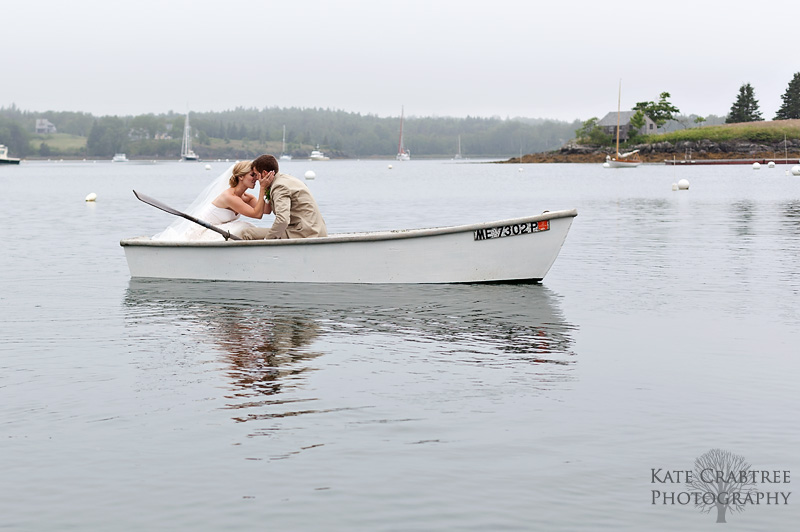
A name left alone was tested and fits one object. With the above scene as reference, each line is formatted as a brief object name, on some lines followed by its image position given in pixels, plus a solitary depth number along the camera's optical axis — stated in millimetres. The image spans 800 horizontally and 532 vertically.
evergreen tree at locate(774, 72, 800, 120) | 155750
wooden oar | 16547
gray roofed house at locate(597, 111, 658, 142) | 161875
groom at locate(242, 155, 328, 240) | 15594
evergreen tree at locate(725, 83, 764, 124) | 160750
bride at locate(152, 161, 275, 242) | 16188
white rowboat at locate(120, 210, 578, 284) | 15758
